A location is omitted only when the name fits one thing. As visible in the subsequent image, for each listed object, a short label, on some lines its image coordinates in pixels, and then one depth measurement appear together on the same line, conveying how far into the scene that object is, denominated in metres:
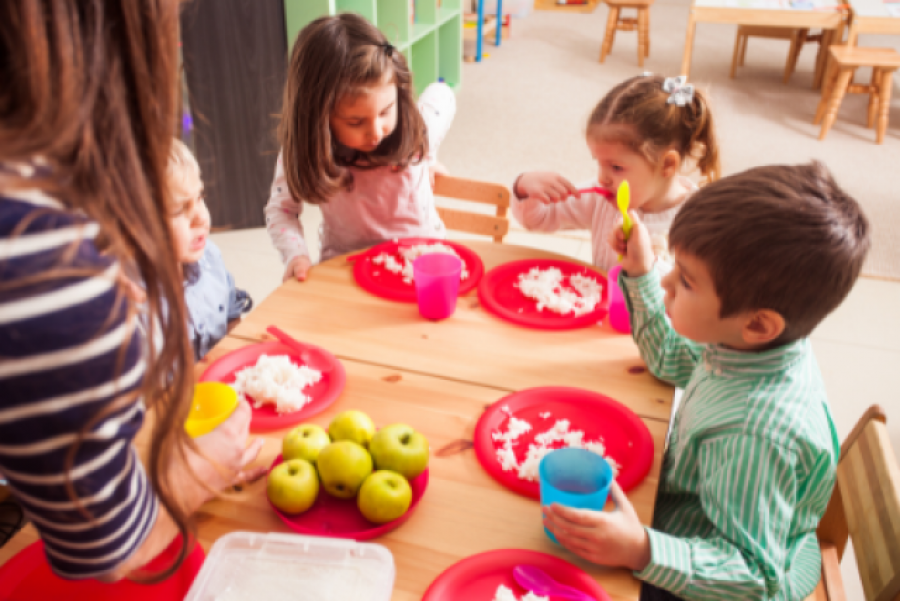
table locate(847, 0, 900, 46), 4.30
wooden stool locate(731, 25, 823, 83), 5.39
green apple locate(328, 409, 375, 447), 0.98
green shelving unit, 3.05
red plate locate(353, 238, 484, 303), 1.47
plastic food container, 0.77
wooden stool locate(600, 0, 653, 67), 5.68
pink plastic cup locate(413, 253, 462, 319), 1.35
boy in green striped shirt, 0.87
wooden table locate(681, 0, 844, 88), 4.51
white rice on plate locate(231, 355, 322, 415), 1.13
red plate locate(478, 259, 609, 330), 1.36
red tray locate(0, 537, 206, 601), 0.82
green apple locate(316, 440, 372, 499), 0.91
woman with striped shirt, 0.53
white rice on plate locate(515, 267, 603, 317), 1.41
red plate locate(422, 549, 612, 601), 0.83
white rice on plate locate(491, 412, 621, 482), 1.01
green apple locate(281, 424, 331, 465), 0.96
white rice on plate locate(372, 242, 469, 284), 1.56
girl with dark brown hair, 1.55
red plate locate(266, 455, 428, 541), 0.89
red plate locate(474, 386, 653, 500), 0.99
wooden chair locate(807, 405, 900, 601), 0.99
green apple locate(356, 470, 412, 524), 0.88
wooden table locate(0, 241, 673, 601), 0.90
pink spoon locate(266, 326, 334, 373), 1.25
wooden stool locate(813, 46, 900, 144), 4.14
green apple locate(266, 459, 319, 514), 0.90
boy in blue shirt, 1.14
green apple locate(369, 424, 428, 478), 0.94
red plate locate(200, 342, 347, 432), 1.10
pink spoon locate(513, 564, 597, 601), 0.82
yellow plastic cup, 1.00
